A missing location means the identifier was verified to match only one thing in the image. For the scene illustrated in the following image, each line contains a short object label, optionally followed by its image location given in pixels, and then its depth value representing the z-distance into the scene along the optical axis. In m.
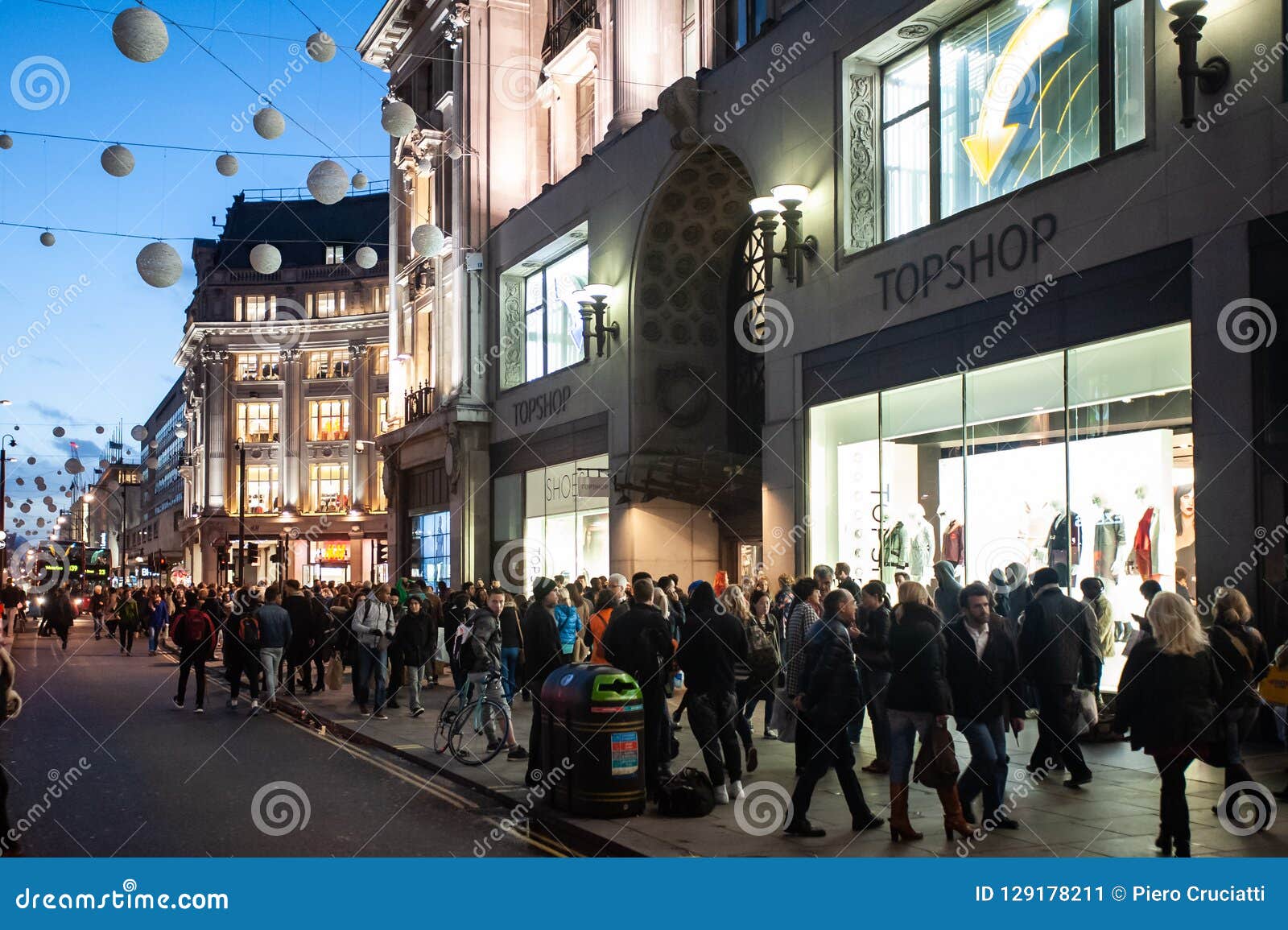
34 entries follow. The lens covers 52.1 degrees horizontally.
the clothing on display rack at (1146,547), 14.68
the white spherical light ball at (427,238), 25.66
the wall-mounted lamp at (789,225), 20.69
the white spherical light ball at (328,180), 16.56
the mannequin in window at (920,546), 18.38
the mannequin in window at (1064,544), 15.62
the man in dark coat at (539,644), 13.16
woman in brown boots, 8.91
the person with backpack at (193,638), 20.23
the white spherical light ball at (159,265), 15.33
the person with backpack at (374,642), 18.55
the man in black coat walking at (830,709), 9.41
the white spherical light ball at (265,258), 20.48
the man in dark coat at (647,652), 11.10
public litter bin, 10.29
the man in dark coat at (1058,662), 11.35
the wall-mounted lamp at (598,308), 27.78
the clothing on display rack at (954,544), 17.75
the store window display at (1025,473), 14.63
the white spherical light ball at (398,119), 19.03
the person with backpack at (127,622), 38.69
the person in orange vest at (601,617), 15.39
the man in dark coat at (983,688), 9.09
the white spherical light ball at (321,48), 17.05
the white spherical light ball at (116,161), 16.00
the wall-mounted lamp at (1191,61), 13.43
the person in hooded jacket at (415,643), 18.05
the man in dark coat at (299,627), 21.70
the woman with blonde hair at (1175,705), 7.91
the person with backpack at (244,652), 19.86
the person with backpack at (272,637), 19.47
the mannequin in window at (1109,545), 15.14
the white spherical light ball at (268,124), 16.52
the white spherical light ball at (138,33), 12.51
